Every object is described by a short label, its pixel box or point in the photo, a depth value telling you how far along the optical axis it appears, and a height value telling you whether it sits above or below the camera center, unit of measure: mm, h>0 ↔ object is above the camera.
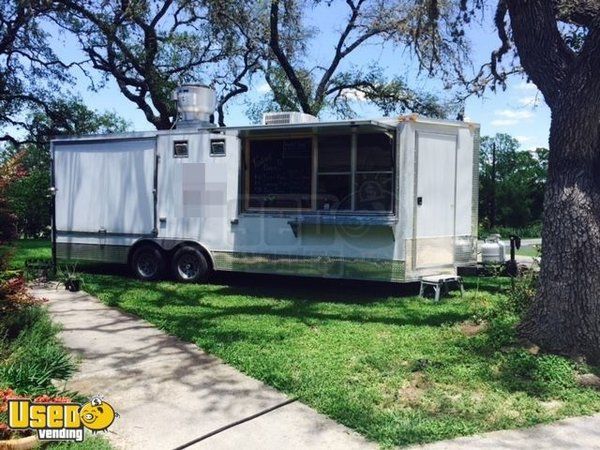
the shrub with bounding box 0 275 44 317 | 5445 -766
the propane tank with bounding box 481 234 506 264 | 10312 -523
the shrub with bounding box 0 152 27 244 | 5516 +218
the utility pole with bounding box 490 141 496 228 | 36344 +1212
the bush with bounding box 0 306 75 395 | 4395 -1201
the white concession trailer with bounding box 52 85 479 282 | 8930 +346
